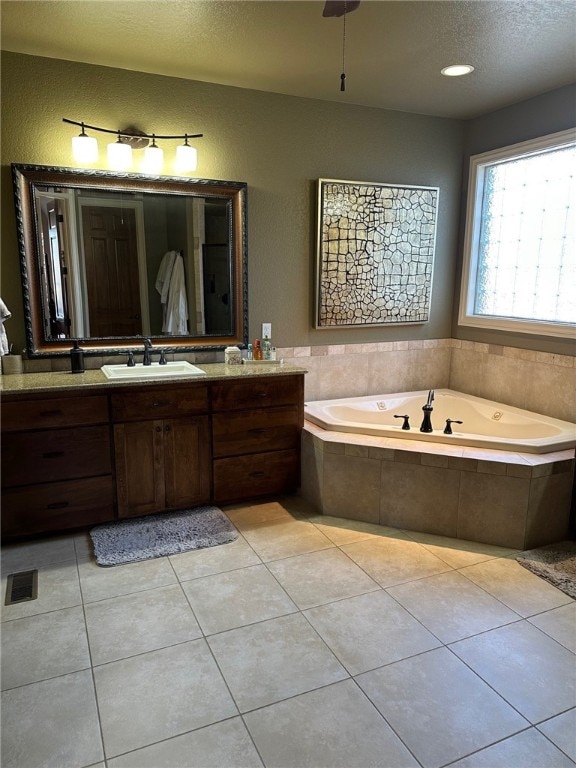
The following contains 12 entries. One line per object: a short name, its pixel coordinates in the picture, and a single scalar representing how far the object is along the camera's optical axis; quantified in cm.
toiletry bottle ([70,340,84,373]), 299
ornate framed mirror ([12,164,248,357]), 294
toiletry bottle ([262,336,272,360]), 349
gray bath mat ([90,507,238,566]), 265
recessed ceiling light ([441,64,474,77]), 292
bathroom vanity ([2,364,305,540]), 267
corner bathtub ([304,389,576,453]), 293
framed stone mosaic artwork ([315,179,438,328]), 366
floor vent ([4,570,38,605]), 229
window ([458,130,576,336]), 333
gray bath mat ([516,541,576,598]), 243
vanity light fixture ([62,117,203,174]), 288
